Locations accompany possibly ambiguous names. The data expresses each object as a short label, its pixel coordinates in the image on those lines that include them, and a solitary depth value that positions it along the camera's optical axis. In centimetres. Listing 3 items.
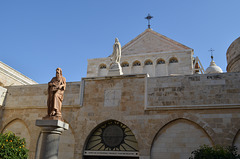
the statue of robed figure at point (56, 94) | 1051
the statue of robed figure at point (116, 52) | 1722
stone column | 983
